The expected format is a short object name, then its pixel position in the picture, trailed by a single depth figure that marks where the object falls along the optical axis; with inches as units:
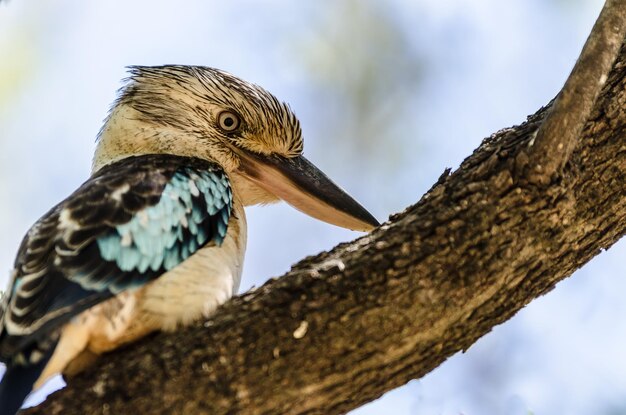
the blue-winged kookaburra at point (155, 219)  214.4
